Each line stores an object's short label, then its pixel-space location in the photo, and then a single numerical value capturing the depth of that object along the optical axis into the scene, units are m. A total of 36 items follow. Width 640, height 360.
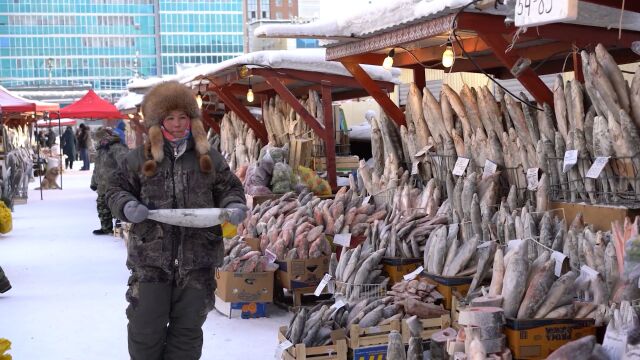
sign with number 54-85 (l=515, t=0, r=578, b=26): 3.43
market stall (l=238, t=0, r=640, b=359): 3.86
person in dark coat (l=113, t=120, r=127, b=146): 32.06
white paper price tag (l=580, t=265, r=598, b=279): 4.02
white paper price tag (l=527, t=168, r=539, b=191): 5.12
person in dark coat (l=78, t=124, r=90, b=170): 30.59
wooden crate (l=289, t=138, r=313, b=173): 9.20
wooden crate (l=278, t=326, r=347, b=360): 4.49
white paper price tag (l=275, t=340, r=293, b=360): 4.61
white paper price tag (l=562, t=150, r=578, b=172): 4.74
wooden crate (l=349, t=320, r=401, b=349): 4.61
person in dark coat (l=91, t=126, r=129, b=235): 10.73
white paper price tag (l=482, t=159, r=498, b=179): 5.52
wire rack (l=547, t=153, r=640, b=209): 4.46
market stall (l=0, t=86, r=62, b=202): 15.43
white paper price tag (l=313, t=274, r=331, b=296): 5.62
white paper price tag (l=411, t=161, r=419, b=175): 6.43
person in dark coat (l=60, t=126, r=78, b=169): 31.81
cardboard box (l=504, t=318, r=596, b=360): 3.74
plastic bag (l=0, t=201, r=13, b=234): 8.73
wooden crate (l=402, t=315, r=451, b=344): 4.79
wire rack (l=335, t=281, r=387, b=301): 5.31
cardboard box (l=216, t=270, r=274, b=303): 6.45
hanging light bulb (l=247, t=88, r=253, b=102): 10.49
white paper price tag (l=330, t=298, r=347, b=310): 4.93
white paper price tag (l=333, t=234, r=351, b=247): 6.21
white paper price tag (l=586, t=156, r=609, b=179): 4.51
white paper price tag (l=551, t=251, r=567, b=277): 4.25
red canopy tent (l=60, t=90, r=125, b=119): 22.48
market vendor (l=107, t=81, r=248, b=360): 4.11
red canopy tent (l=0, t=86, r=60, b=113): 16.92
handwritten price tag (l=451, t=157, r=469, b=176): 5.81
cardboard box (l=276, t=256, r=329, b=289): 6.41
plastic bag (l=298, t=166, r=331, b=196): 8.61
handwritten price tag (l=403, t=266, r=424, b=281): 5.11
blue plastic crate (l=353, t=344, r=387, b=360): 4.62
